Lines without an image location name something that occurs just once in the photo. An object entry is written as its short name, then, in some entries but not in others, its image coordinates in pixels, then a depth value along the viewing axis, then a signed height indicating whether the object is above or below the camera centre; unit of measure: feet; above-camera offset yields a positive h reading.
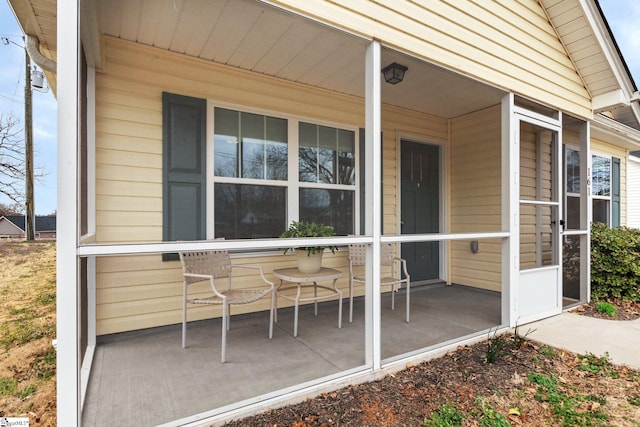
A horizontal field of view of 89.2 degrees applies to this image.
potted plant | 10.05 -1.21
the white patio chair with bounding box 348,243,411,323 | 11.40 -1.74
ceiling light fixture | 10.59 +4.71
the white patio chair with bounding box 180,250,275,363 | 8.39 -1.90
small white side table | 9.75 -1.95
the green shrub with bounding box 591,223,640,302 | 14.06 -2.36
